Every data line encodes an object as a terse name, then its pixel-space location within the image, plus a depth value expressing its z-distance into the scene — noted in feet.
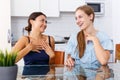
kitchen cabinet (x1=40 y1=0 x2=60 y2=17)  14.37
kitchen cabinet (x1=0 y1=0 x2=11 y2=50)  12.86
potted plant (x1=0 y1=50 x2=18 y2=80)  4.13
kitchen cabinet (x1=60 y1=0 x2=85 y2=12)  14.70
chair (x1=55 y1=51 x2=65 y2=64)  8.18
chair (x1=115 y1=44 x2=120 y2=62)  9.11
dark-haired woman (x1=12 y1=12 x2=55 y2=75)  7.87
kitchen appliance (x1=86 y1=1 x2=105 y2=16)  15.40
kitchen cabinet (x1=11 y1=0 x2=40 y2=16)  13.70
